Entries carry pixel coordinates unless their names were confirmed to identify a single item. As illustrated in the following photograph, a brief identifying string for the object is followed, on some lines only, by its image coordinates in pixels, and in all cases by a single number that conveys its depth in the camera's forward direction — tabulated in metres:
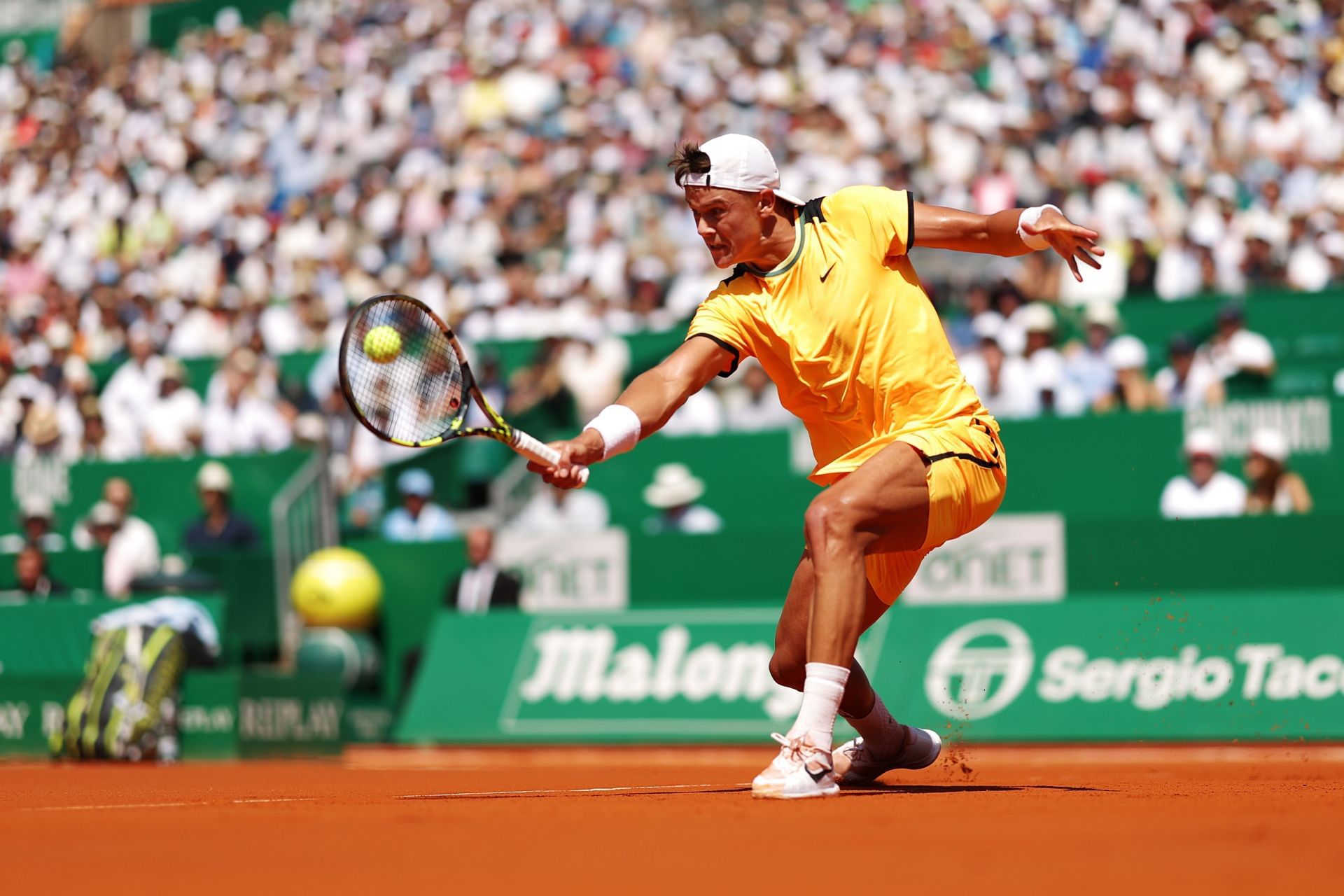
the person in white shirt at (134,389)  17.45
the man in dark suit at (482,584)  12.93
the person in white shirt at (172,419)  16.77
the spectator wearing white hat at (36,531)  14.75
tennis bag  11.71
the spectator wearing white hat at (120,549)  14.36
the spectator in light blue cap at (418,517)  14.27
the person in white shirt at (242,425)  16.48
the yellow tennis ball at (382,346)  6.34
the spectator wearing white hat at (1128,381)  13.52
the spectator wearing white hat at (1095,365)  13.68
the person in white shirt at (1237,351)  13.06
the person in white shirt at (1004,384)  13.69
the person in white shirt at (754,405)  14.83
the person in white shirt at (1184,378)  13.41
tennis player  5.93
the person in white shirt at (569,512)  14.02
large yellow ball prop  13.15
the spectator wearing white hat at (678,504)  13.45
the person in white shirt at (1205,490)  11.94
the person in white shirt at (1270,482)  11.83
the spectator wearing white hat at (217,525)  14.51
